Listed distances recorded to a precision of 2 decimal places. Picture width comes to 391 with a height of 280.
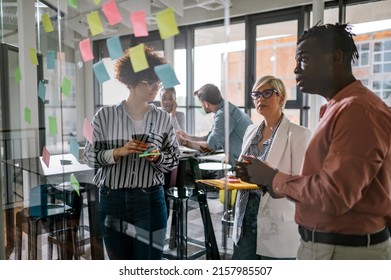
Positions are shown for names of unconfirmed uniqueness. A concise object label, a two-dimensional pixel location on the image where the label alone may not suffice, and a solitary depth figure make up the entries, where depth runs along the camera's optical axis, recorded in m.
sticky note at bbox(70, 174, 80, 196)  1.57
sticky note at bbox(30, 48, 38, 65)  1.72
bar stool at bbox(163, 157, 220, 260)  1.32
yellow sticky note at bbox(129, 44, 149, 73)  1.25
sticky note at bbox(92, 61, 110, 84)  1.35
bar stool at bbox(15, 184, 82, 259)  1.78
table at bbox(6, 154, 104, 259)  1.46
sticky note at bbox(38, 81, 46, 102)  1.67
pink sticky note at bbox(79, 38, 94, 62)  1.39
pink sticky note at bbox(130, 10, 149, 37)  1.24
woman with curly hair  1.30
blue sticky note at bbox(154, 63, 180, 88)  1.24
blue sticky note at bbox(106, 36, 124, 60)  1.29
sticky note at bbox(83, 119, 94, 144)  1.41
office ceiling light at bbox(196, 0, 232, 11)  1.20
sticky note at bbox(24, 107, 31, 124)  1.80
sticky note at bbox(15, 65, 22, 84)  1.77
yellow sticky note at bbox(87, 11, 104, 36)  1.35
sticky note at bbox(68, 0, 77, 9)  1.46
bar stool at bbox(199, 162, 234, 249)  1.24
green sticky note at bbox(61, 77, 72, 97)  1.52
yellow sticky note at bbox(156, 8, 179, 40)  1.21
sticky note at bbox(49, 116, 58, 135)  1.62
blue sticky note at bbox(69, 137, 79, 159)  1.47
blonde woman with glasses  1.13
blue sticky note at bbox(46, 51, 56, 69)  1.61
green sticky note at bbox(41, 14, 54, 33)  1.63
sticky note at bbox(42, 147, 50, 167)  1.73
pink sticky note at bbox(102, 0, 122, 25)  1.30
